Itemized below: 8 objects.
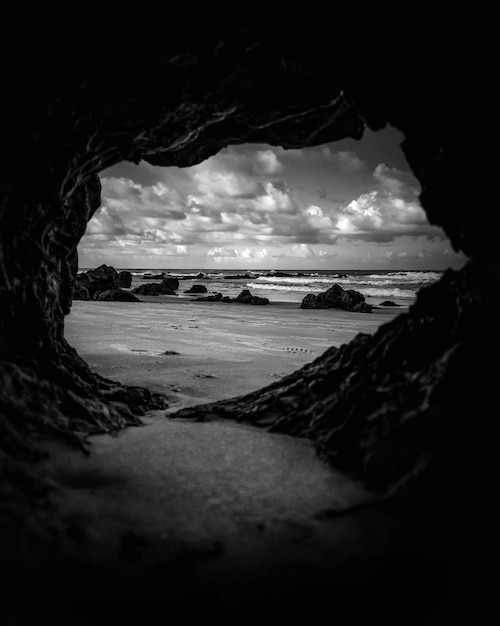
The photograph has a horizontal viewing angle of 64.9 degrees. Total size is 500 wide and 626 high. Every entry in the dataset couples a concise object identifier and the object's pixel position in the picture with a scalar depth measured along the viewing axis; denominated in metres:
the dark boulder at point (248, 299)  14.81
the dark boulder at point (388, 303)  15.43
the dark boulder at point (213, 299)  15.76
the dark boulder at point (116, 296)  14.16
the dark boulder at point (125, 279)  23.98
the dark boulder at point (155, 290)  18.50
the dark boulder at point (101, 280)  15.84
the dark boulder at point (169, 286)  19.25
